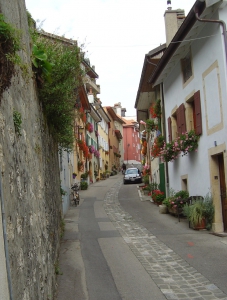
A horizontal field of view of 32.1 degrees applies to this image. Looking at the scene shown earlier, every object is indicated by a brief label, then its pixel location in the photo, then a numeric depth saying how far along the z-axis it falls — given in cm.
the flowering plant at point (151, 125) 2010
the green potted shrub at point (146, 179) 2642
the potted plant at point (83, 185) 2748
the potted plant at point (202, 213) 1125
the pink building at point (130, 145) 7619
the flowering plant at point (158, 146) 1698
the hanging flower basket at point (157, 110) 1883
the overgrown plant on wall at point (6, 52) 335
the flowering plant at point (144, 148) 2942
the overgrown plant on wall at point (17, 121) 402
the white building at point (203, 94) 1021
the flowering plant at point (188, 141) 1248
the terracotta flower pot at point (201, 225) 1147
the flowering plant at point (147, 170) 2690
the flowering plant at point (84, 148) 2739
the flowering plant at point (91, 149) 3341
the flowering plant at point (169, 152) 1353
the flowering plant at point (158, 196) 1794
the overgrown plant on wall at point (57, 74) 707
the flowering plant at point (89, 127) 3153
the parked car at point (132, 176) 3462
